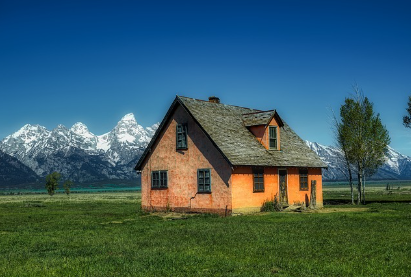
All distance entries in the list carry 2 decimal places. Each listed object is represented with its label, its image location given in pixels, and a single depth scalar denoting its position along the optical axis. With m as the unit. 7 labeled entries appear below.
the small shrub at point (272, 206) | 34.38
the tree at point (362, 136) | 47.19
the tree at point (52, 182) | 88.81
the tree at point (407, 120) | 49.25
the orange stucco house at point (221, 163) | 32.94
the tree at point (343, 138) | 47.78
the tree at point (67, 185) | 93.63
